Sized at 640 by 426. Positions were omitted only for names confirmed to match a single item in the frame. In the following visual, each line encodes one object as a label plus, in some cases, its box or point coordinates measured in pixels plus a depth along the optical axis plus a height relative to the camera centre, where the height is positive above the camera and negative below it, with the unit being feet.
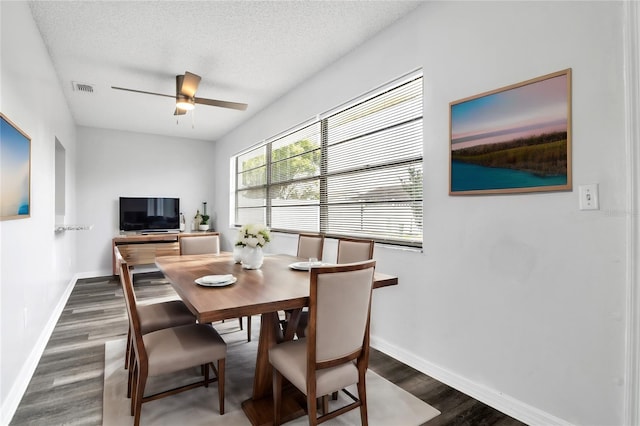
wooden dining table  5.05 -1.40
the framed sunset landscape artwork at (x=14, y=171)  5.87 +0.87
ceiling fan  10.88 +4.08
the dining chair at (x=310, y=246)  10.34 -1.06
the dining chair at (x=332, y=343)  4.89 -2.06
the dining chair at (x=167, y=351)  5.52 -2.44
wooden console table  18.51 -1.89
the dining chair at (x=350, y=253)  7.72 -1.04
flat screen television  20.06 +0.00
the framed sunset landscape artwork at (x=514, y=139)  5.67 +1.46
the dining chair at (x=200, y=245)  11.12 -1.10
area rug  6.09 -3.85
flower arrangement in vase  8.08 -0.70
